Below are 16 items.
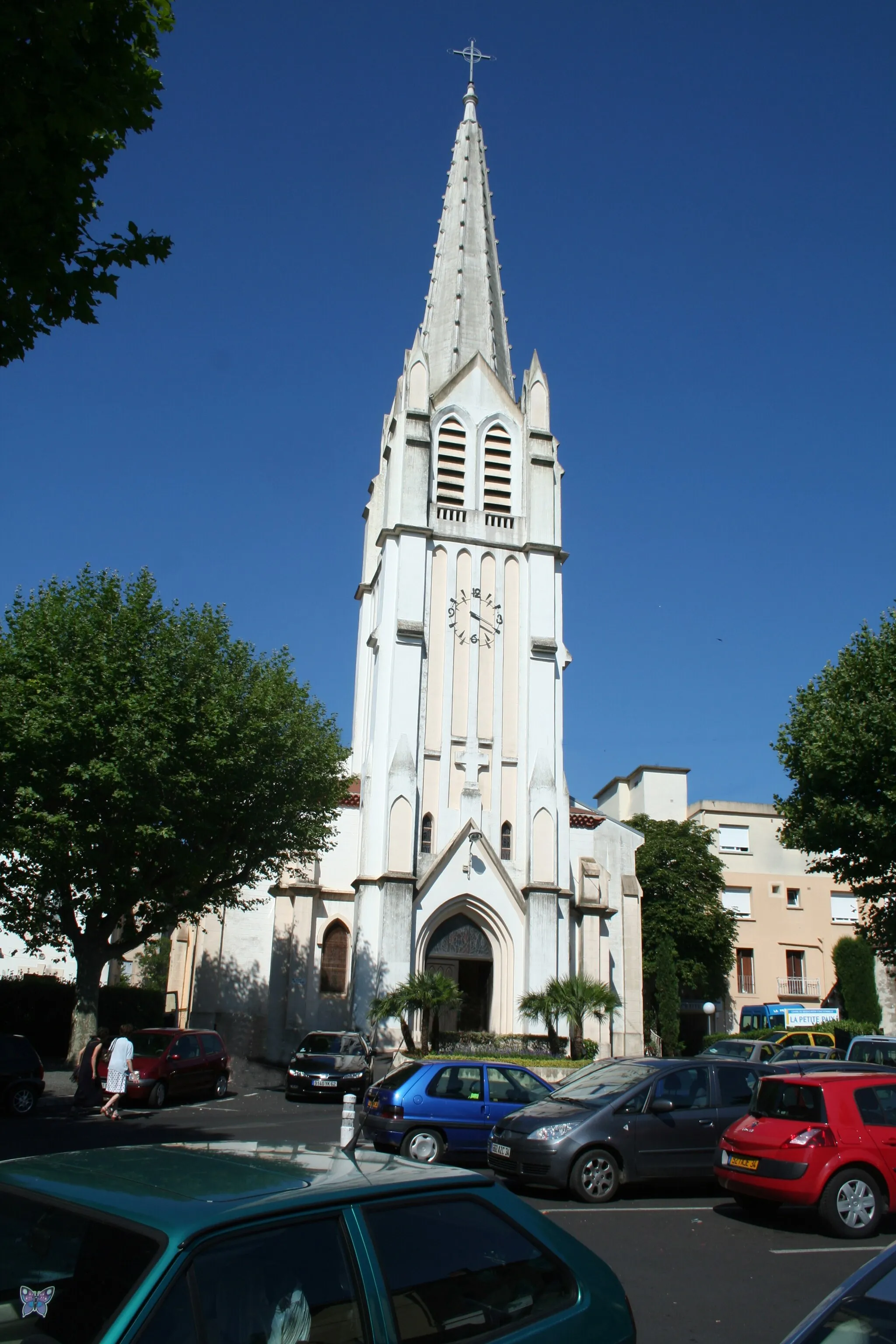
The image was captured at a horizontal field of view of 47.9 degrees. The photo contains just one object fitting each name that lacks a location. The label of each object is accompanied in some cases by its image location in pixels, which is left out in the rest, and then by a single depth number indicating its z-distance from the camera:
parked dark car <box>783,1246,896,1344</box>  3.65
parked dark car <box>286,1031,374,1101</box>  23.30
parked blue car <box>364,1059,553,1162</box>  13.54
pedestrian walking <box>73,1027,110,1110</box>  19.81
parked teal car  2.98
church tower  31.11
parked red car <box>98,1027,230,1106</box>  21.19
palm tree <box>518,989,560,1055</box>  28.34
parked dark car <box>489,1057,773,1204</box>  11.21
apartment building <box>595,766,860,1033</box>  47.88
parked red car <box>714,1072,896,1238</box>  9.77
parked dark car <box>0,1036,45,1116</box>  18.64
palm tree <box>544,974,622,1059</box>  27.55
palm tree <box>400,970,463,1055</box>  26.14
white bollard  8.64
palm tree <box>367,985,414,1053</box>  26.34
